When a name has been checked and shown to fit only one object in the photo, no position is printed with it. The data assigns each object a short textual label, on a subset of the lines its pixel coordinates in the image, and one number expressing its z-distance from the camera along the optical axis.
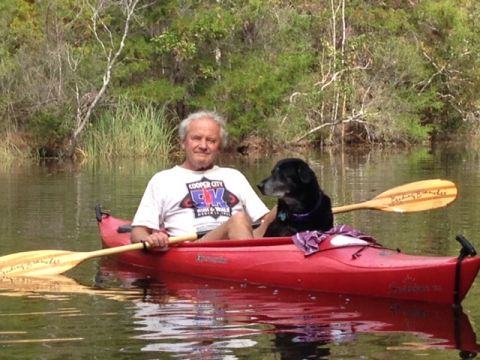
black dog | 7.54
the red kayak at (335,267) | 6.48
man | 7.97
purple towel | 7.09
